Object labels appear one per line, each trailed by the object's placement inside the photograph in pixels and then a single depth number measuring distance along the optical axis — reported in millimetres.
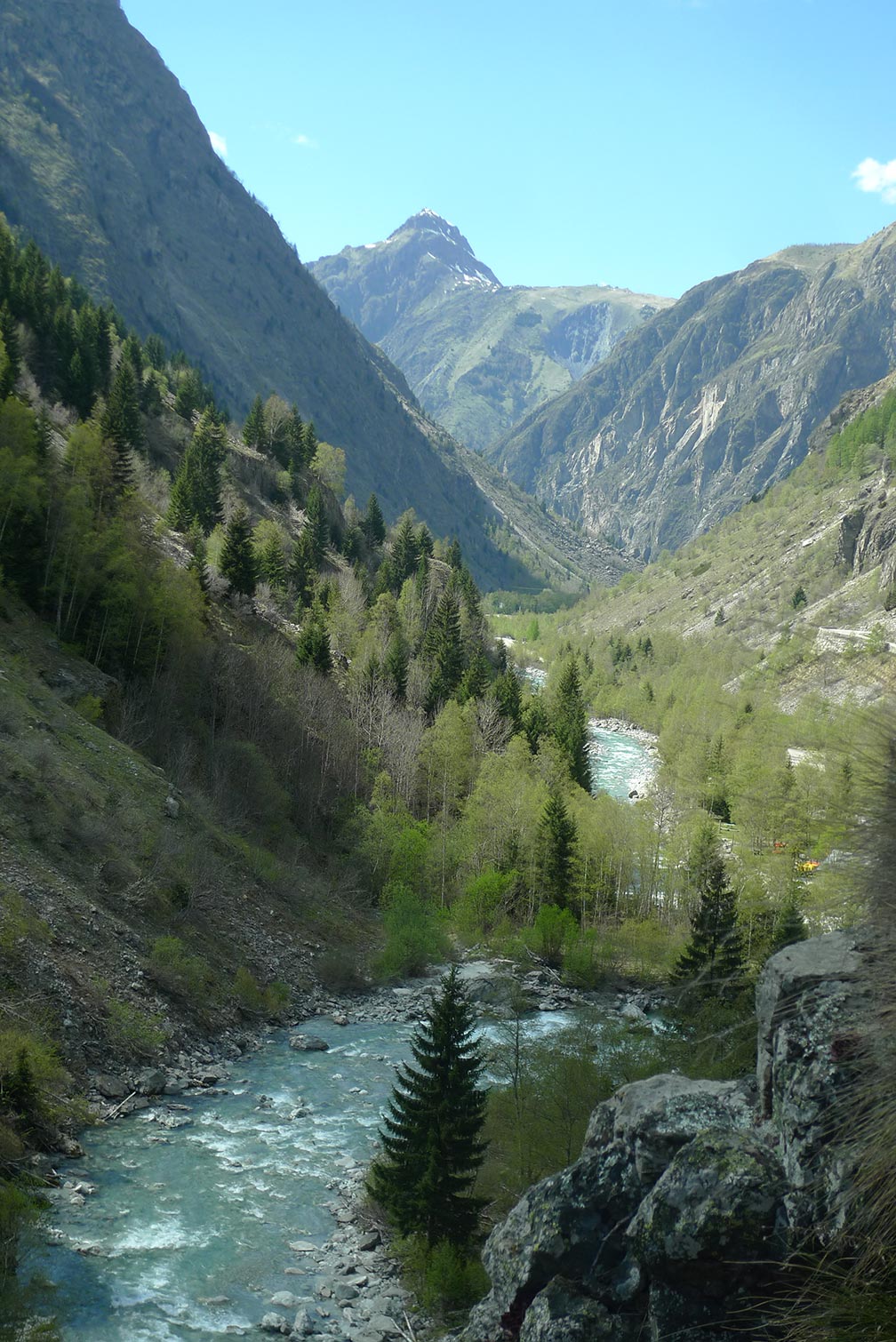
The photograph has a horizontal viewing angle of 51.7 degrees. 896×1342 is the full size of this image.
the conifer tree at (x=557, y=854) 58281
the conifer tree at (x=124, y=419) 65000
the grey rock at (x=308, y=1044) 34981
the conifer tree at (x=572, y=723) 73688
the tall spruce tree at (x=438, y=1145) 21250
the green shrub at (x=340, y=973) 42625
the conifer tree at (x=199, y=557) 62053
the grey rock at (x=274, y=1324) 18250
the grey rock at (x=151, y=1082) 27500
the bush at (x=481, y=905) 55594
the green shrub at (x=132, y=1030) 28234
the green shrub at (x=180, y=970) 32031
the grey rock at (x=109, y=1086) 26359
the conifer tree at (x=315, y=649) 68625
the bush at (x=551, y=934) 54250
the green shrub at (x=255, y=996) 36062
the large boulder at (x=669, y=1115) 10055
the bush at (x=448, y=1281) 19703
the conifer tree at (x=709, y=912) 40969
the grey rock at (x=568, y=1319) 9922
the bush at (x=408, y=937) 46281
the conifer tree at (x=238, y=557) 68625
